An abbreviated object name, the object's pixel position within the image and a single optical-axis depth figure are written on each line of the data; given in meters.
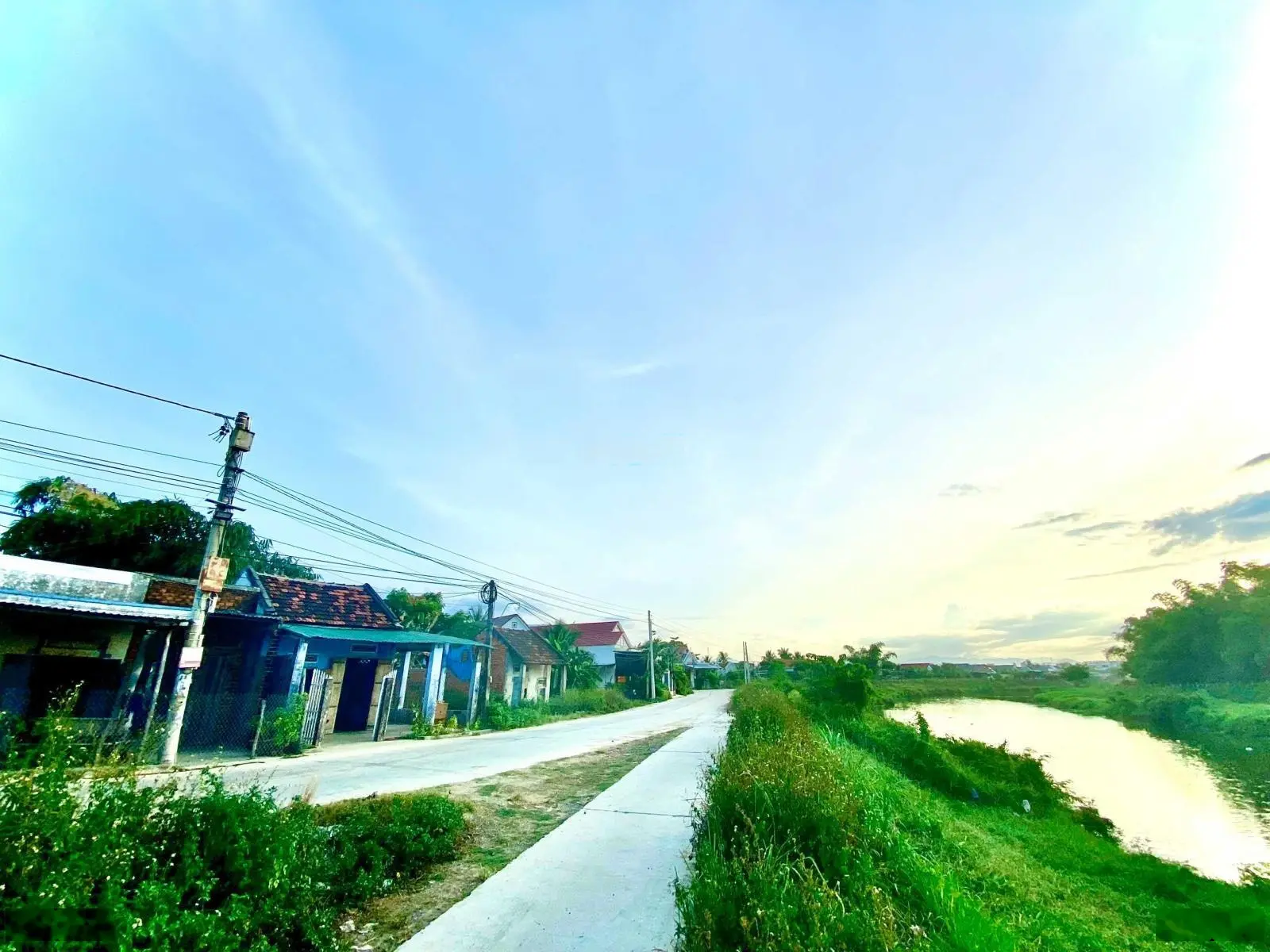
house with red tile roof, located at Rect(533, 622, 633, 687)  49.47
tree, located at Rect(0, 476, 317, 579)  22.83
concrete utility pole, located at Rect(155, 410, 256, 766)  11.29
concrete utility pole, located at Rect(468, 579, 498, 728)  21.34
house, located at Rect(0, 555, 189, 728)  11.38
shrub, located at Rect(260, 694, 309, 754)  13.25
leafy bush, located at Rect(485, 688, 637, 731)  22.17
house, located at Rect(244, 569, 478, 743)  15.02
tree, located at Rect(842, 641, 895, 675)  32.50
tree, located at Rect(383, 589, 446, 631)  29.62
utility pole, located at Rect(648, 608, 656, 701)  43.22
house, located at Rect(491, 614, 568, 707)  32.44
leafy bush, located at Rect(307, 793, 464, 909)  5.04
